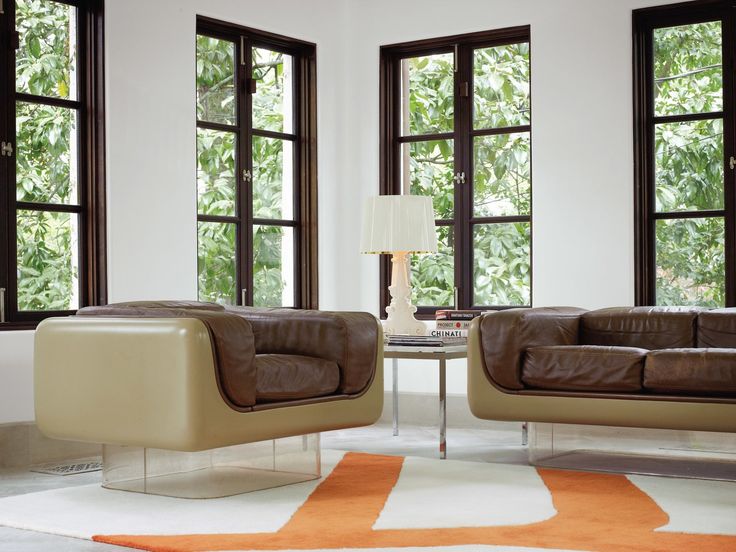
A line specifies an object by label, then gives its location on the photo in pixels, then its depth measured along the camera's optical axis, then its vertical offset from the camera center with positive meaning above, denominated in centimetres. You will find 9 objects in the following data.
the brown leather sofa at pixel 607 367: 417 -43
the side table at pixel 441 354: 489 -43
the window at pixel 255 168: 607 +59
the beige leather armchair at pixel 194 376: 370 -41
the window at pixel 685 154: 574 +58
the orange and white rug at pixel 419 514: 306 -82
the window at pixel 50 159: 502 +53
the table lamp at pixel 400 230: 548 +18
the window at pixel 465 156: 635 +67
